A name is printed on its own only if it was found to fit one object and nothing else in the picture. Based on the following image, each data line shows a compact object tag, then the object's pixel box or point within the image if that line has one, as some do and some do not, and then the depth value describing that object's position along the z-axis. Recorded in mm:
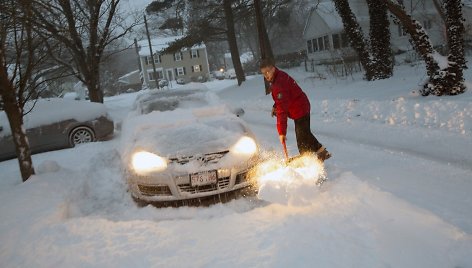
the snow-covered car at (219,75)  60719
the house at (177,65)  68312
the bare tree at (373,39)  16281
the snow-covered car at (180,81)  60375
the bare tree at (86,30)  16781
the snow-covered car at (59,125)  10500
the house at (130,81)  64312
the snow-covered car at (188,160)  4730
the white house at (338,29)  35000
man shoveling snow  5043
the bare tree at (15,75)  6441
